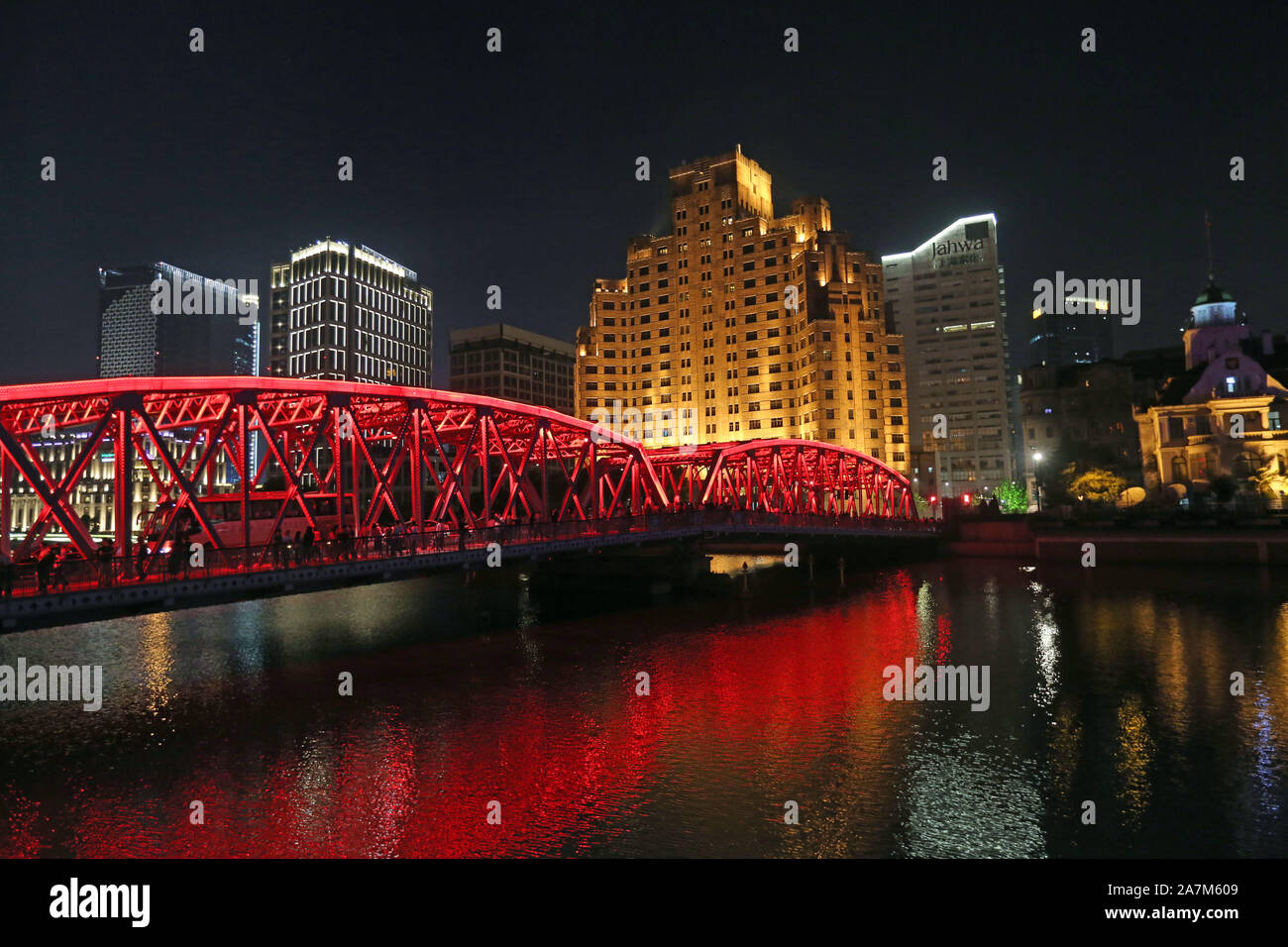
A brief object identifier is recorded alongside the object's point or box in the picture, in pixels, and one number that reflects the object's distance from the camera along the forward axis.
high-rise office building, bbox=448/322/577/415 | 170.38
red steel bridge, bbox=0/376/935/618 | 21.25
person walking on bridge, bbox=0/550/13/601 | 17.67
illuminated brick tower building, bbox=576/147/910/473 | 116.69
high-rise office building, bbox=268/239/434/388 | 164.50
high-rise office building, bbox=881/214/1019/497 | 141.88
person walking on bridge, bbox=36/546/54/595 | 18.34
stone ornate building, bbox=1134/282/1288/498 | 71.94
